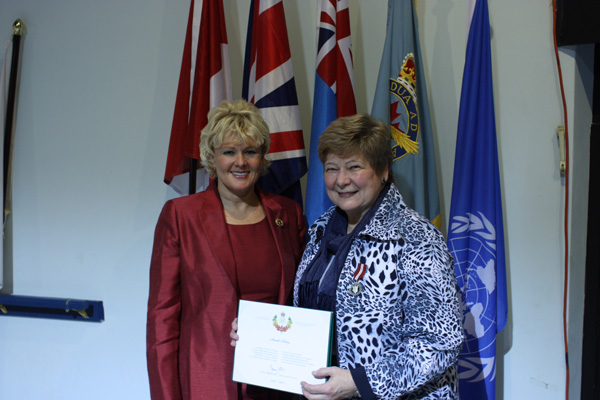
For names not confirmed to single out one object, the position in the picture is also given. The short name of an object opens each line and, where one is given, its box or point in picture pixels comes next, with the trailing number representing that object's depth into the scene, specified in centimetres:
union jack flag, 222
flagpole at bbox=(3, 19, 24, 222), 275
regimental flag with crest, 215
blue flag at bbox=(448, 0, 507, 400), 211
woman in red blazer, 172
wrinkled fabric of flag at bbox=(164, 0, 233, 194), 231
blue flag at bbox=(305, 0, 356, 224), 224
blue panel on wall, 273
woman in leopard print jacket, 136
